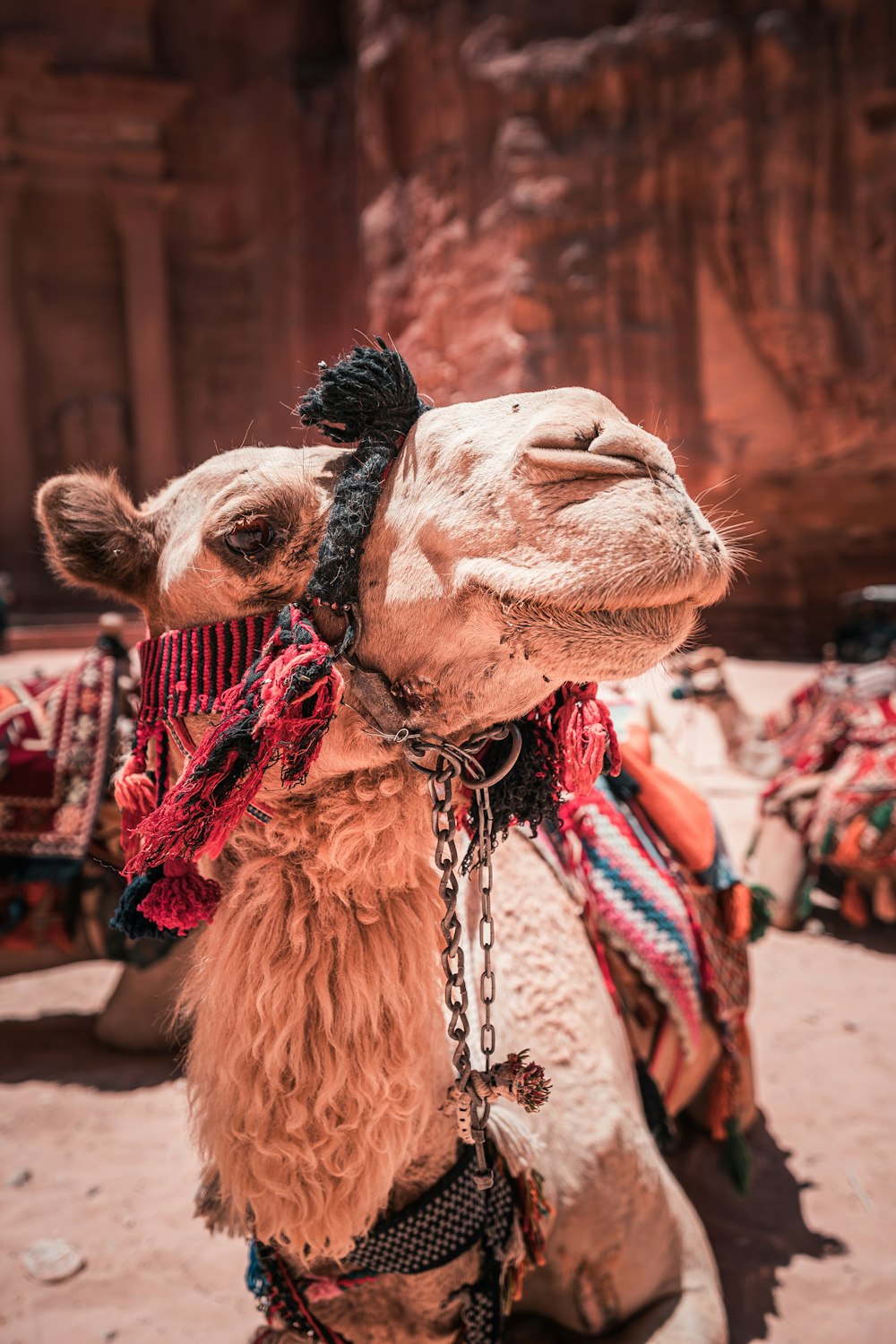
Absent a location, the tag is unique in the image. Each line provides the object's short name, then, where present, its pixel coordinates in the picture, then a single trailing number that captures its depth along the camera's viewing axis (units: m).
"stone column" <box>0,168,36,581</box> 13.85
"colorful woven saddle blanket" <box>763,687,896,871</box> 4.37
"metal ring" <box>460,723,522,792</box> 1.22
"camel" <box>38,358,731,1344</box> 1.05
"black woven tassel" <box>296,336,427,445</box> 1.23
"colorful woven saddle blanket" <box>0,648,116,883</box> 3.32
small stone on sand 2.48
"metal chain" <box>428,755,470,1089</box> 1.20
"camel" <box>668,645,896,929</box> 4.59
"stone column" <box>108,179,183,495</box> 14.45
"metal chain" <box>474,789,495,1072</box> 1.24
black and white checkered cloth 1.43
